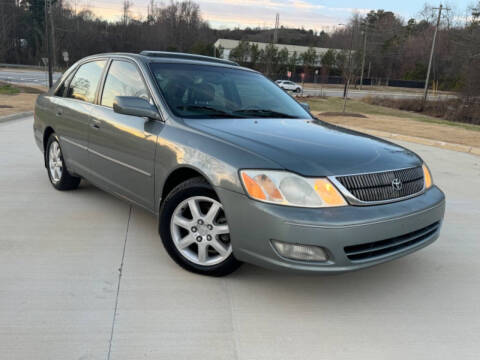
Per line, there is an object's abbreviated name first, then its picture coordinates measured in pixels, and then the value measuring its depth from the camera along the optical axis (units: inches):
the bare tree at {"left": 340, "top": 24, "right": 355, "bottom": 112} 1146.3
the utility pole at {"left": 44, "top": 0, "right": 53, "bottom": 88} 960.0
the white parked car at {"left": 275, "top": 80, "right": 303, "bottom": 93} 1662.4
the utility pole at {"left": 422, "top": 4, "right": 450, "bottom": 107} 1550.7
